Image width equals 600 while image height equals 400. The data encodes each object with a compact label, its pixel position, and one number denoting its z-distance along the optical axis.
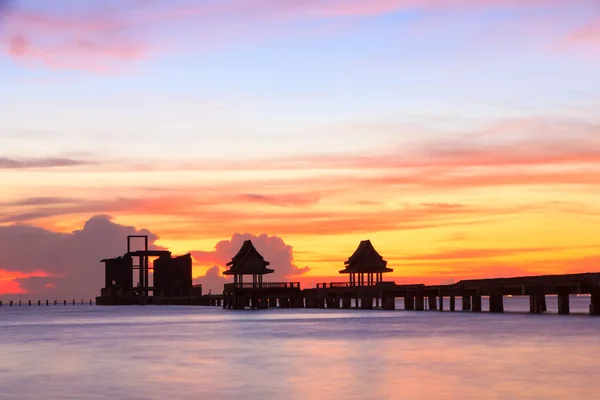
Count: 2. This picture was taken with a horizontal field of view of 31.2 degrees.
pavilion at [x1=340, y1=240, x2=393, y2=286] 129.00
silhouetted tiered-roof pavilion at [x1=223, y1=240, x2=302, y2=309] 126.88
